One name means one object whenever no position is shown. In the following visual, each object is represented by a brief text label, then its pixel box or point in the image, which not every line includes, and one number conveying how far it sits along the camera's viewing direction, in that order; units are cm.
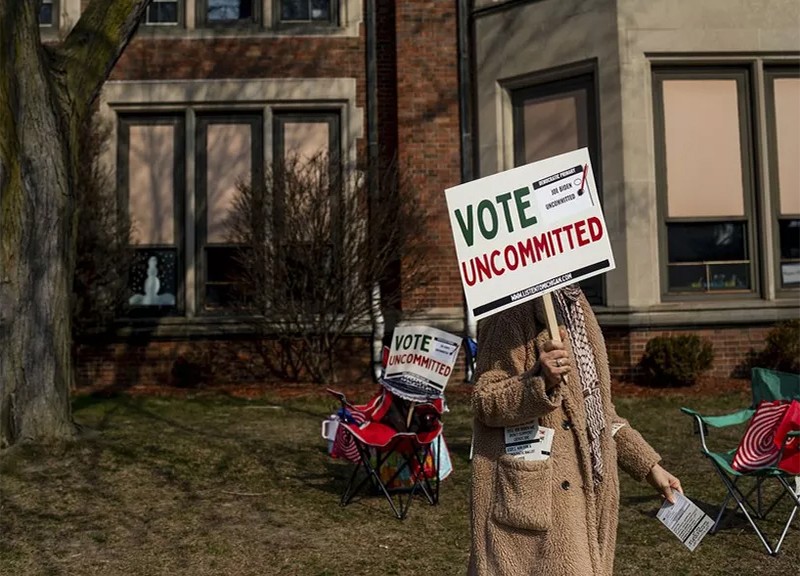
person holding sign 249
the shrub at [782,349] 1085
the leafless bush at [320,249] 1180
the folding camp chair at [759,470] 506
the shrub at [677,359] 1084
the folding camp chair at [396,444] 590
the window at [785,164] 1192
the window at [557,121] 1213
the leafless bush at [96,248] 1259
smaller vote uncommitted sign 618
